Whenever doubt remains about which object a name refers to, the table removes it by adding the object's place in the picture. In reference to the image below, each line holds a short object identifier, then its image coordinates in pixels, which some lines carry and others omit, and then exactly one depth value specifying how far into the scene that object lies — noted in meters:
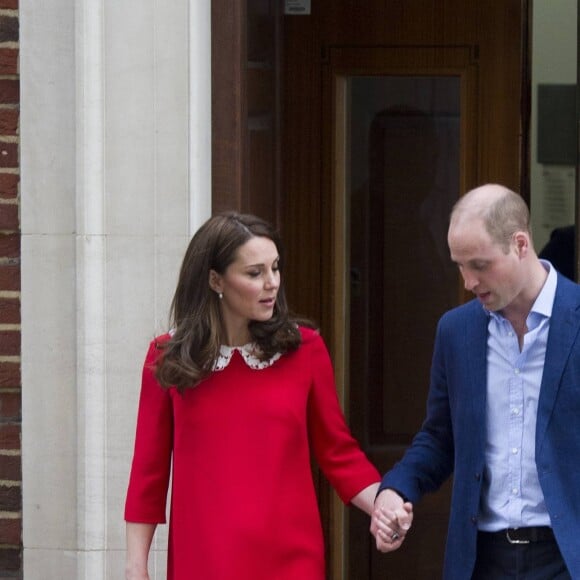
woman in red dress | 7.44
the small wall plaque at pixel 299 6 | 12.20
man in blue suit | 6.90
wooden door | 12.24
